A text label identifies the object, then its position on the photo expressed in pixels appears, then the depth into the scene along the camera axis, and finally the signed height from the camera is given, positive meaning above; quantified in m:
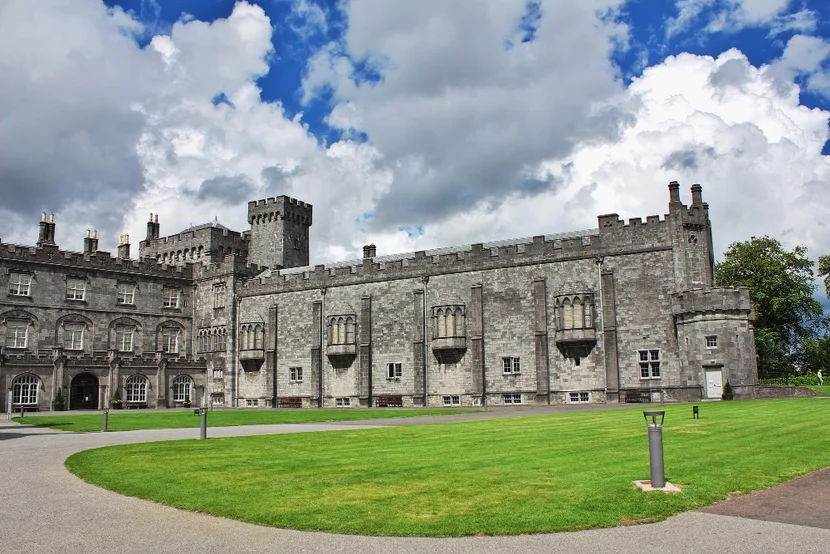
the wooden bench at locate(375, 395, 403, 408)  48.66 -1.65
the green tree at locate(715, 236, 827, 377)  58.12 +6.34
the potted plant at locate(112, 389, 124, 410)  52.00 -1.44
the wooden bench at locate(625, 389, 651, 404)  40.09 -1.29
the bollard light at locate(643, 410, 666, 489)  10.65 -1.29
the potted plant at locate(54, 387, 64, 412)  49.56 -1.31
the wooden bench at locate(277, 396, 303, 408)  53.89 -1.78
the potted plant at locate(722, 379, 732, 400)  36.81 -1.00
